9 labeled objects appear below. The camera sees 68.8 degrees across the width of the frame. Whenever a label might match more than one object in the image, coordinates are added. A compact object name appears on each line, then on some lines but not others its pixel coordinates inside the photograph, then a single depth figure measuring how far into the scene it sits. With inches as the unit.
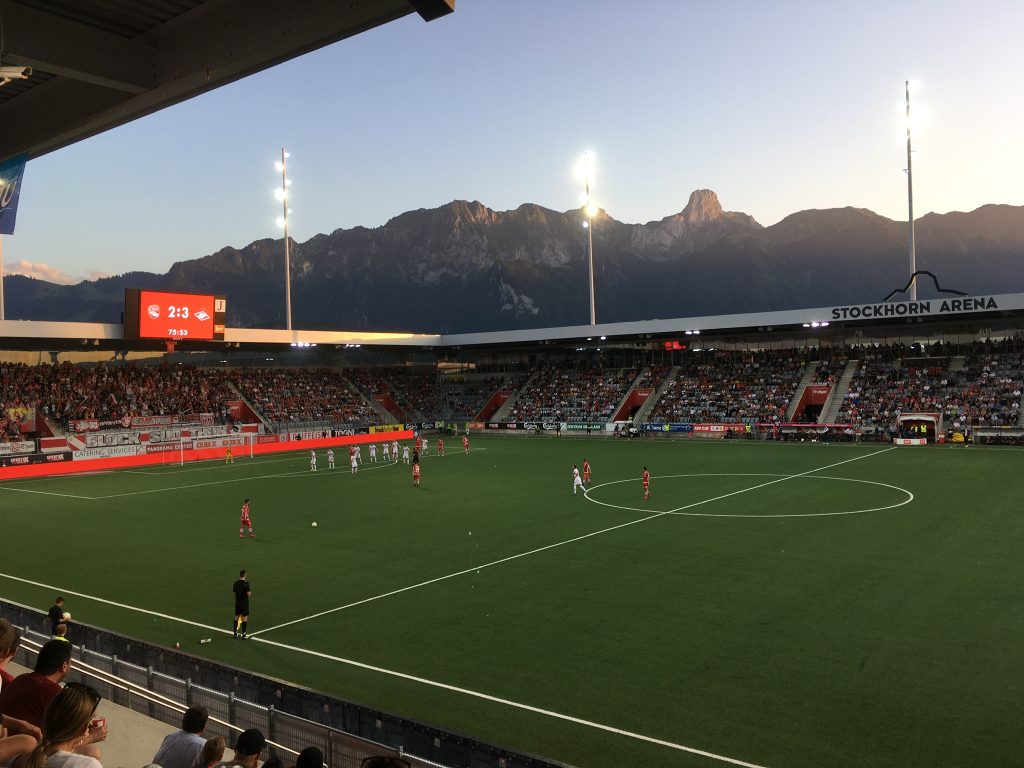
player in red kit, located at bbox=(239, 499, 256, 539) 930.7
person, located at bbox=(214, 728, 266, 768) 210.5
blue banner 330.3
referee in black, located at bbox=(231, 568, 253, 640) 553.0
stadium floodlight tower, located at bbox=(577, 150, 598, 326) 2313.0
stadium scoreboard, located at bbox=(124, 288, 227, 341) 1893.5
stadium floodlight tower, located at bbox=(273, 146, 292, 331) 2102.6
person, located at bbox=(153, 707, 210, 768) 224.1
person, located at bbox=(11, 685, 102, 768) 144.7
